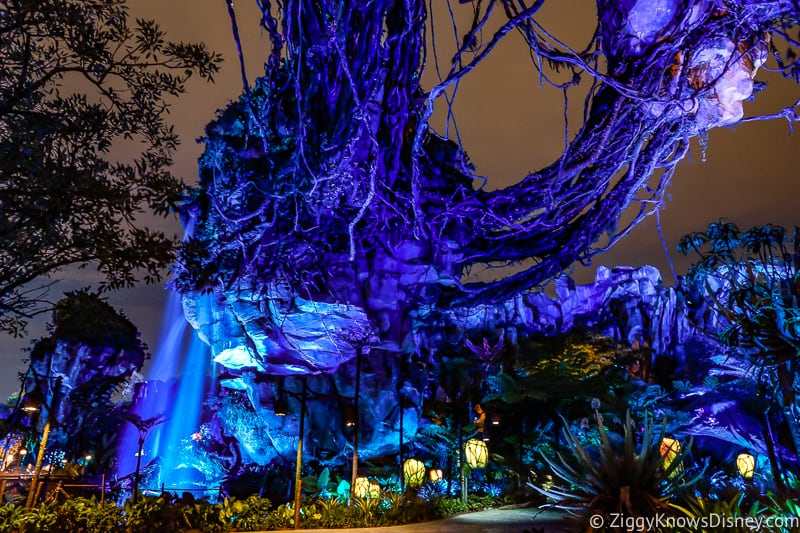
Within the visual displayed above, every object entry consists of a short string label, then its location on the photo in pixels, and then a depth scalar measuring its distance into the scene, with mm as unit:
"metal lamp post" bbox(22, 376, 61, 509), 7852
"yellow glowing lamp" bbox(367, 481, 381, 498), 13996
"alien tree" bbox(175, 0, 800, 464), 9117
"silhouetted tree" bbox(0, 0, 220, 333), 4406
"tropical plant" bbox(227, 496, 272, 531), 9828
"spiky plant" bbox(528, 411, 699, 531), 5164
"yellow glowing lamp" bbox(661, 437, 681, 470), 12356
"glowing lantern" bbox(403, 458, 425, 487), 16172
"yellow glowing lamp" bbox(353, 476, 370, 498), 13839
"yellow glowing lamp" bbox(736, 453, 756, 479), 15398
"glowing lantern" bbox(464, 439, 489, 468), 15070
